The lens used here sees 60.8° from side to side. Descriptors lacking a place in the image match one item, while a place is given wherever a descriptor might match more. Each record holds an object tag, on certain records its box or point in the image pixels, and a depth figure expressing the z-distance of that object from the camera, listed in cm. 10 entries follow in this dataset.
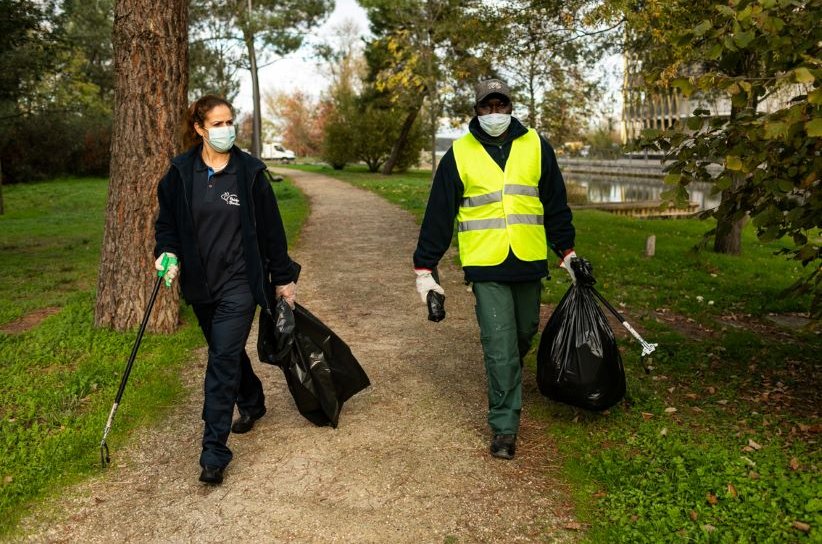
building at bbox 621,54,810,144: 1227
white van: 5688
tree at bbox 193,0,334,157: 2584
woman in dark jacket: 379
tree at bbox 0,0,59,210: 1177
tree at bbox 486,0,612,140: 1135
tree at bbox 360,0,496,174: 1925
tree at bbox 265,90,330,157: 5878
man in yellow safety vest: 399
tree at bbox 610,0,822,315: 322
